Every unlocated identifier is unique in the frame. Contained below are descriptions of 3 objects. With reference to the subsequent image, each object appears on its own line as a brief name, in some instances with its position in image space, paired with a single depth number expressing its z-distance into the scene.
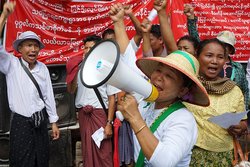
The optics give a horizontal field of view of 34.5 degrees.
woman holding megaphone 1.66
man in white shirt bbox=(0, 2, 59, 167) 3.84
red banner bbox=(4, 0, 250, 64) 4.66
